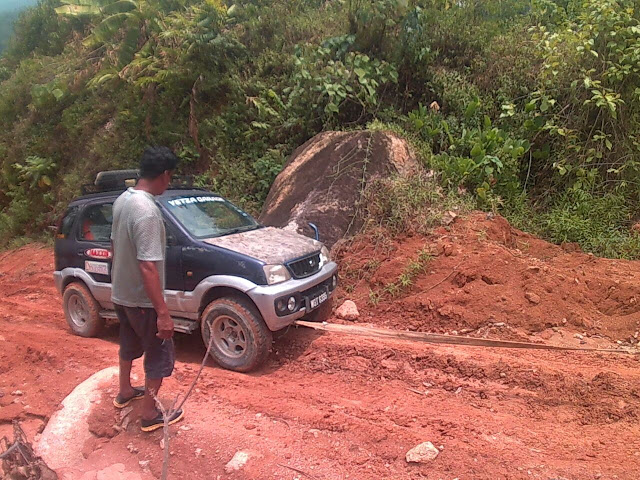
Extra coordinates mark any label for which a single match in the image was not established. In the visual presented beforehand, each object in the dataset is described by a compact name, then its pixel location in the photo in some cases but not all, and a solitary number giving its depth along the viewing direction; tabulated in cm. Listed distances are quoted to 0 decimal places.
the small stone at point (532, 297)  531
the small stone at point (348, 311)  593
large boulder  737
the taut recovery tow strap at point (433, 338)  461
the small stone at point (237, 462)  321
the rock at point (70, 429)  352
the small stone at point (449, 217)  682
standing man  326
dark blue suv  464
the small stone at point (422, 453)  319
